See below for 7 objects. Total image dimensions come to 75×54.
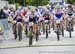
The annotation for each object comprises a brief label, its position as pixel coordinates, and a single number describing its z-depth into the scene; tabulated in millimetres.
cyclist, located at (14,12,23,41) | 21597
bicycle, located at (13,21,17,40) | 22559
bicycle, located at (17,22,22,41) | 21377
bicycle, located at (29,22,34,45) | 18744
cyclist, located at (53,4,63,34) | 21944
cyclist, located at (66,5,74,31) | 24094
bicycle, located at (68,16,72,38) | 22297
